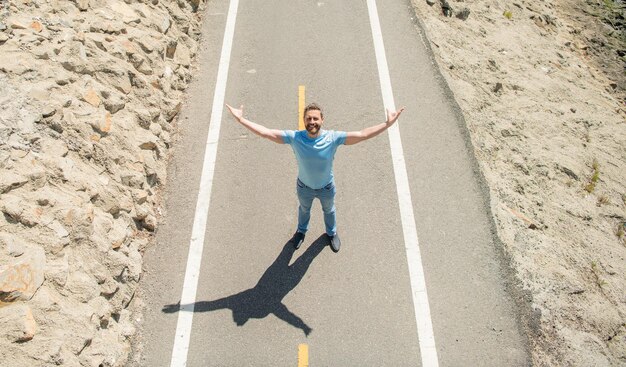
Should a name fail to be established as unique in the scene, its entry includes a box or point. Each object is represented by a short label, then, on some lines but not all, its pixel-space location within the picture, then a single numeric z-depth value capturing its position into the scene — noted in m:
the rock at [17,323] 4.57
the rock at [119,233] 6.05
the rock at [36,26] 6.73
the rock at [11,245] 4.92
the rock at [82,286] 5.30
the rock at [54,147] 5.88
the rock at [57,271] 5.16
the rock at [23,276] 4.75
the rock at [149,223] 6.74
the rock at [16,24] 6.55
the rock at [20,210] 5.11
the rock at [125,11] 8.20
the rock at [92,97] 6.71
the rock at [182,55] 8.99
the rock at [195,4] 10.41
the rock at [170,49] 8.73
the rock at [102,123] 6.55
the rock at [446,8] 10.98
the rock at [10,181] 5.22
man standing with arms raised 5.25
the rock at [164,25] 8.78
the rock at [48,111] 6.03
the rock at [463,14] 11.03
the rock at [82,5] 7.66
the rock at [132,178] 6.66
